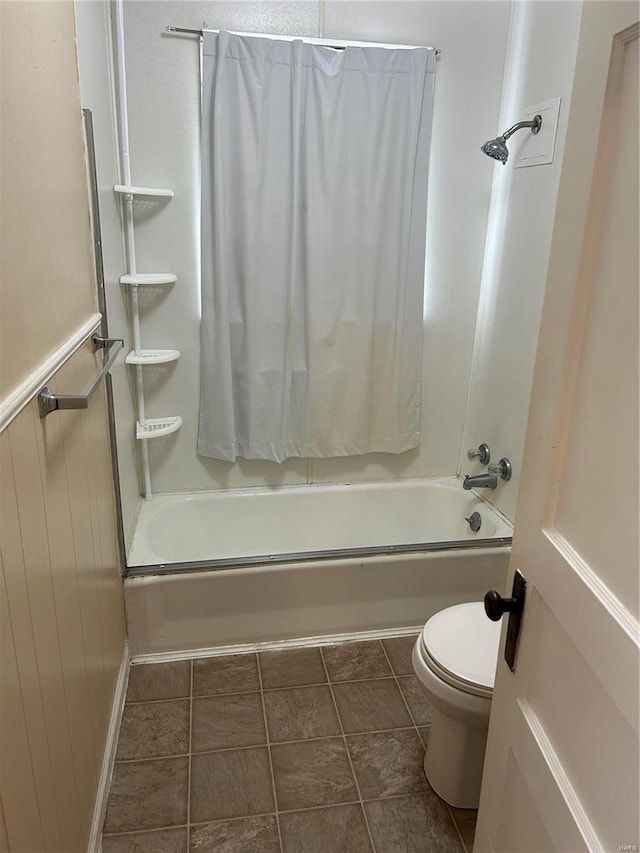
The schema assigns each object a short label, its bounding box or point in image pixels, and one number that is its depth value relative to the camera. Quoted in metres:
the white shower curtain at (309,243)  2.24
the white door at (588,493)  0.68
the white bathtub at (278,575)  2.15
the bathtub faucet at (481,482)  2.58
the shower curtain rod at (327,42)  2.17
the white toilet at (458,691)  1.49
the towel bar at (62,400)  1.11
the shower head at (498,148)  2.17
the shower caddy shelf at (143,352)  2.23
